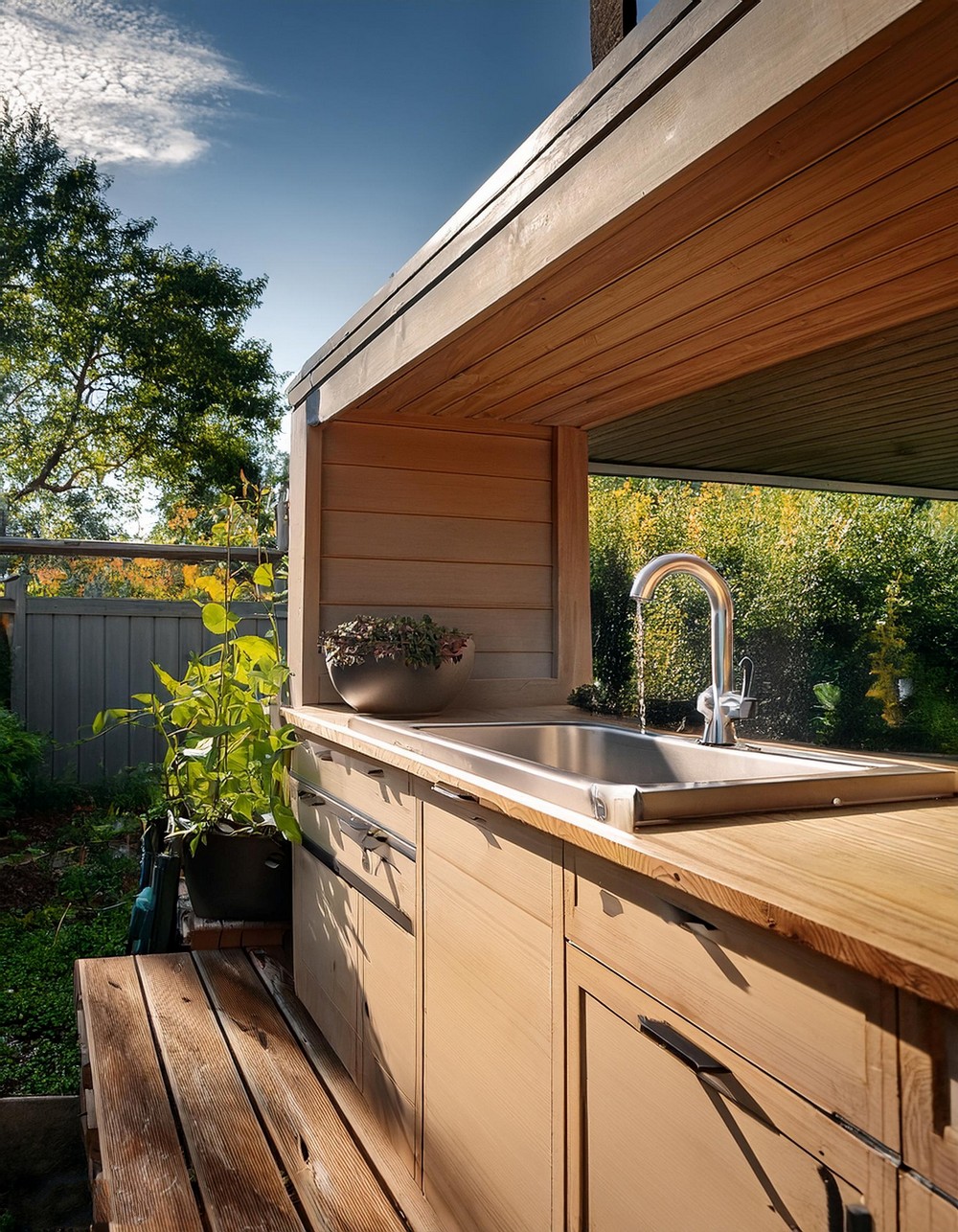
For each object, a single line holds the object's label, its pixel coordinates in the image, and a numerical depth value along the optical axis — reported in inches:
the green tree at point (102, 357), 485.1
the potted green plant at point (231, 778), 104.8
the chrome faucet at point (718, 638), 64.1
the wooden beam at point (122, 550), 158.7
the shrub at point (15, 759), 168.6
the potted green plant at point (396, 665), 90.8
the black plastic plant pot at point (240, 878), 105.7
